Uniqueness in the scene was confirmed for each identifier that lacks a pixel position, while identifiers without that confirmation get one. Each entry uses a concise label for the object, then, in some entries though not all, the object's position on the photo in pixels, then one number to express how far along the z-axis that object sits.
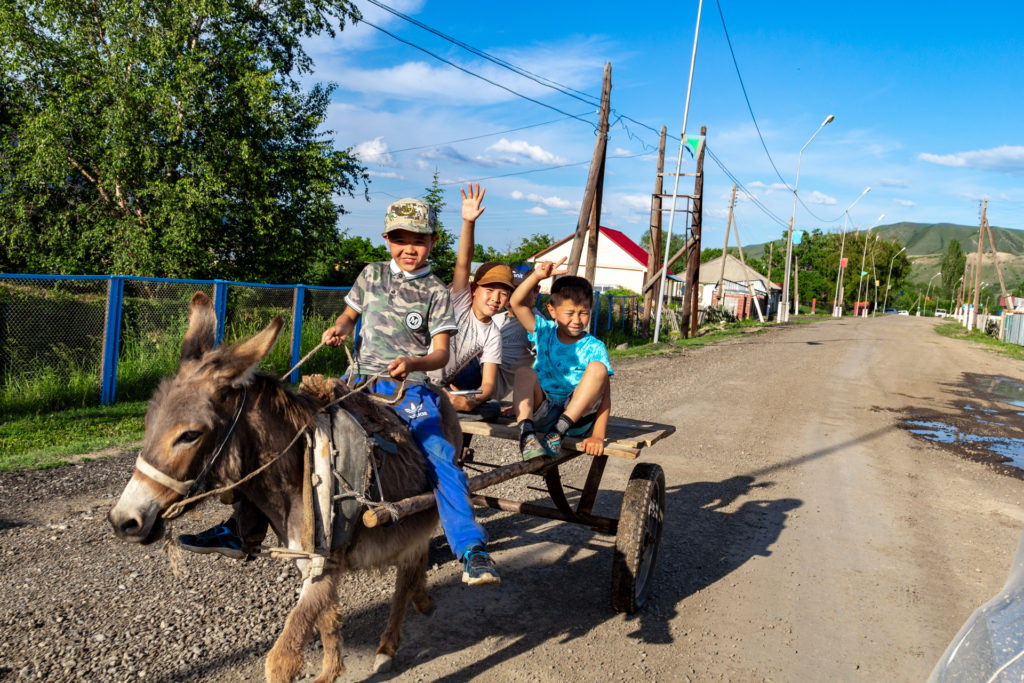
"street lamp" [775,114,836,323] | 47.04
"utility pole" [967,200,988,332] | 51.84
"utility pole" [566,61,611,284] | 17.00
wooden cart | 4.15
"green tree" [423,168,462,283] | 24.02
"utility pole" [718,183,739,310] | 47.21
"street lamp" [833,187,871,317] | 80.51
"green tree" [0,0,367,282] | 14.91
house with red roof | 64.12
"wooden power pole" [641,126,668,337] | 23.86
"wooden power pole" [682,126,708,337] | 26.80
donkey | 2.36
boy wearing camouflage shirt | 3.40
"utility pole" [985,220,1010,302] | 49.25
